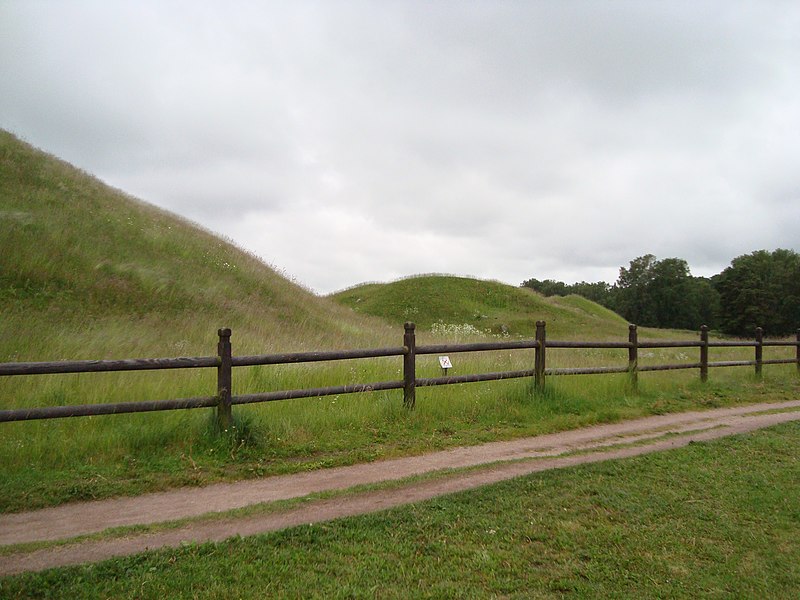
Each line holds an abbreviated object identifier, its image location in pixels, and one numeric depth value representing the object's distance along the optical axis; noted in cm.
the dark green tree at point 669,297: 9669
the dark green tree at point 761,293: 7925
